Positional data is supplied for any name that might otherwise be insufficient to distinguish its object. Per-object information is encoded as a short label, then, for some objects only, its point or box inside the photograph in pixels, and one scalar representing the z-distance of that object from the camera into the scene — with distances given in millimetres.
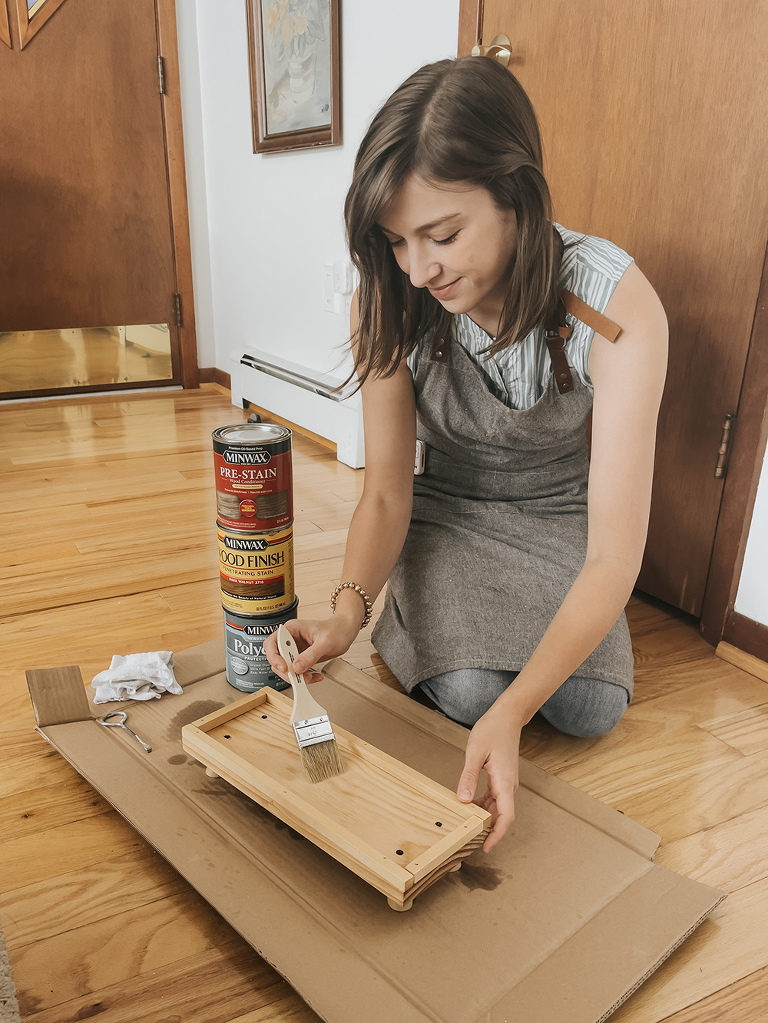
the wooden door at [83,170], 2627
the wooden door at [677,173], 1187
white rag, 1100
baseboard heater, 2193
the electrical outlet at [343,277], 2203
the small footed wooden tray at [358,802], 745
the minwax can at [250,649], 1077
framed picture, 2121
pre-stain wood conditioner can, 1007
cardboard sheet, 692
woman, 834
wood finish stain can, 1038
